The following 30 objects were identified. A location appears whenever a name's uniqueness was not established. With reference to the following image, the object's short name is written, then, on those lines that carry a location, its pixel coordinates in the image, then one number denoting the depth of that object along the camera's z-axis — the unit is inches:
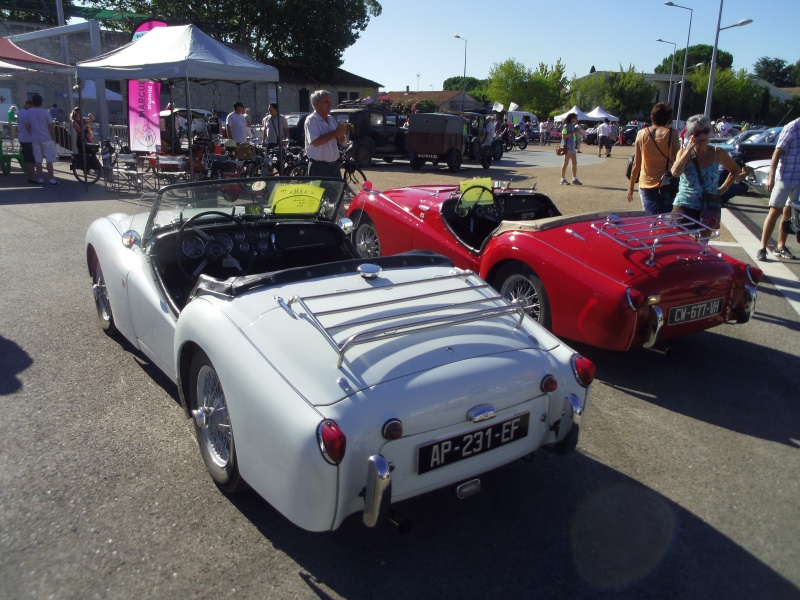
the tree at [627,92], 2637.8
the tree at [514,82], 2647.6
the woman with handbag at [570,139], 574.6
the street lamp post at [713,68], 1108.5
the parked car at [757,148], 657.6
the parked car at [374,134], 778.8
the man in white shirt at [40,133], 510.3
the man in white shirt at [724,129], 1192.2
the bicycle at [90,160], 553.0
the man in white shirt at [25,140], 510.0
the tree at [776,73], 4707.2
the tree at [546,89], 2645.2
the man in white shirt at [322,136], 285.0
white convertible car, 90.5
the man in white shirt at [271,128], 573.9
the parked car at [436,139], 747.4
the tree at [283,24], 1555.1
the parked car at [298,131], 791.3
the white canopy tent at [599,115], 1787.6
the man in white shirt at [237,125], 582.6
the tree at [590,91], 2707.2
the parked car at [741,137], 738.7
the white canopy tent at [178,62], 430.6
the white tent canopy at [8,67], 601.0
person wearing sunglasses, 238.5
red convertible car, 162.4
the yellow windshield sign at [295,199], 162.7
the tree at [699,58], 4372.5
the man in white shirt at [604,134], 1181.9
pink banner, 520.4
